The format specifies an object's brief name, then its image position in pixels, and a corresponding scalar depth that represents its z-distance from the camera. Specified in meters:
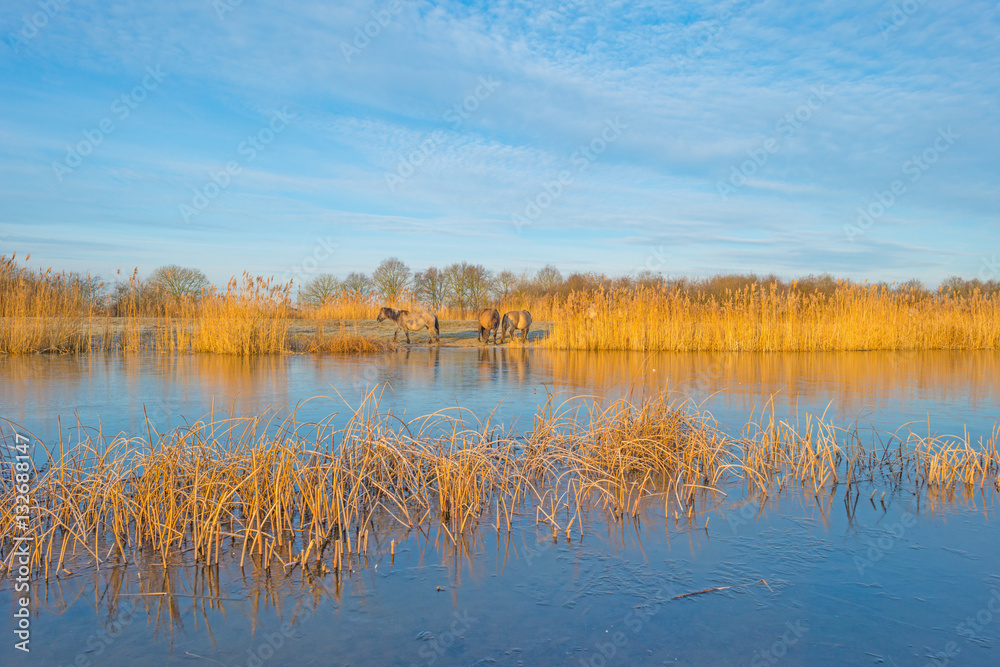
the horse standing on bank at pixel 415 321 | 17.86
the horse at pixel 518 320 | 19.50
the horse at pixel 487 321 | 18.45
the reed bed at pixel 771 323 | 15.82
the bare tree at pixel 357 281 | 41.92
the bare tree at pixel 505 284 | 38.22
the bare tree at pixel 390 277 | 38.09
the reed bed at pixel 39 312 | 12.50
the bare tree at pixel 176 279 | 36.44
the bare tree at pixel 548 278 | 41.78
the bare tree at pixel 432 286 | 38.28
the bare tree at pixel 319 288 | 35.38
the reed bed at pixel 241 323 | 13.98
